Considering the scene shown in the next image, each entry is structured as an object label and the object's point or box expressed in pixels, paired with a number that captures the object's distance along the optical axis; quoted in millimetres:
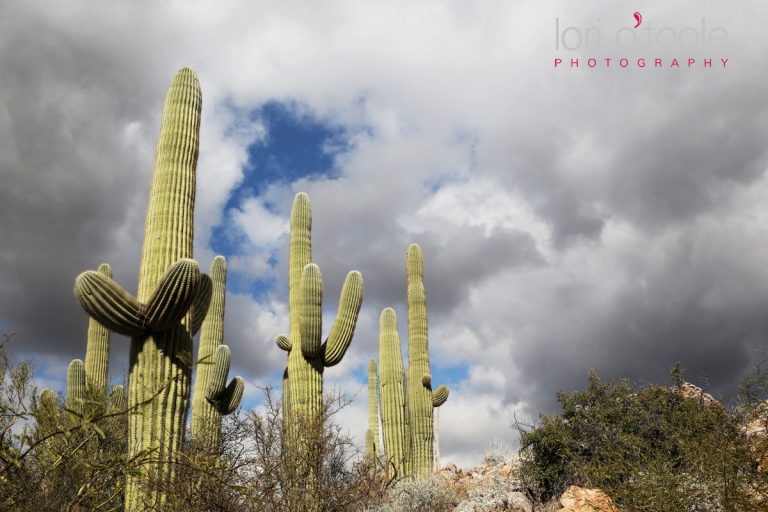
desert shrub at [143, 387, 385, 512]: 6987
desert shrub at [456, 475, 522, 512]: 10078
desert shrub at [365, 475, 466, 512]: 10477
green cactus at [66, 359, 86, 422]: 12477
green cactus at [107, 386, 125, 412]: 10338
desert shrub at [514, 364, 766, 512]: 6693
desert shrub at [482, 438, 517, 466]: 17312
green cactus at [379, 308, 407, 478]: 13656
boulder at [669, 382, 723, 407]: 15625
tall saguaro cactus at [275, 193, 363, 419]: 10836
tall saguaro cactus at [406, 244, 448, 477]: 14125
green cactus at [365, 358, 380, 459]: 20750
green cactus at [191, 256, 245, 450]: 12188
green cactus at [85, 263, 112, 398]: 13578
